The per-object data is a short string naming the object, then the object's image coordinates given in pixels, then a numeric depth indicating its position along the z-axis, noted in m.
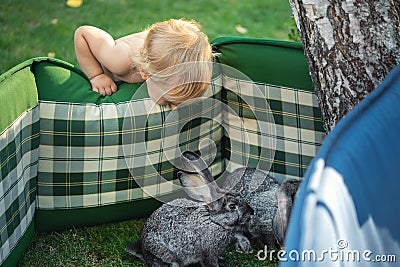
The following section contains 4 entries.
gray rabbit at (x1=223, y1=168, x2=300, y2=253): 2.60
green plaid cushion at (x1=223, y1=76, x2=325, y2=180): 2.77
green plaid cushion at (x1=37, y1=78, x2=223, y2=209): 2.62
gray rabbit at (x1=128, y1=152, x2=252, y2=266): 2.51
